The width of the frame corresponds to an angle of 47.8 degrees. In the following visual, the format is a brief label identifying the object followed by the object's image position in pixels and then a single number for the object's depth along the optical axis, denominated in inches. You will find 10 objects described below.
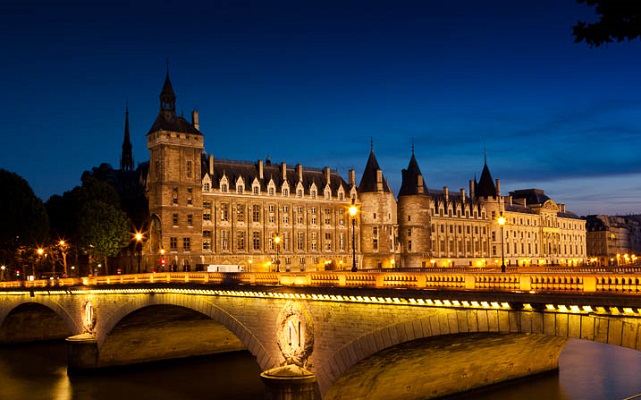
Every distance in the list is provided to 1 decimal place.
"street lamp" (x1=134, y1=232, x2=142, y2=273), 3929.6
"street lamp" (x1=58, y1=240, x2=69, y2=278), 3168.6
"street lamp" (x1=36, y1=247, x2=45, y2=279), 3149.6
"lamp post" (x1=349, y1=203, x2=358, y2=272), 1375.5
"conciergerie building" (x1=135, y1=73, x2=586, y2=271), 3801.7
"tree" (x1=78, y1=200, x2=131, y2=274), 3550.7
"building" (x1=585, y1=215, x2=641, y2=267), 6865.2
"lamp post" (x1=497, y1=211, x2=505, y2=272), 1575.5
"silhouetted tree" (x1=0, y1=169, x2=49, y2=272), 3218.5
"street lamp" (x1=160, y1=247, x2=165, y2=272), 3373.5
